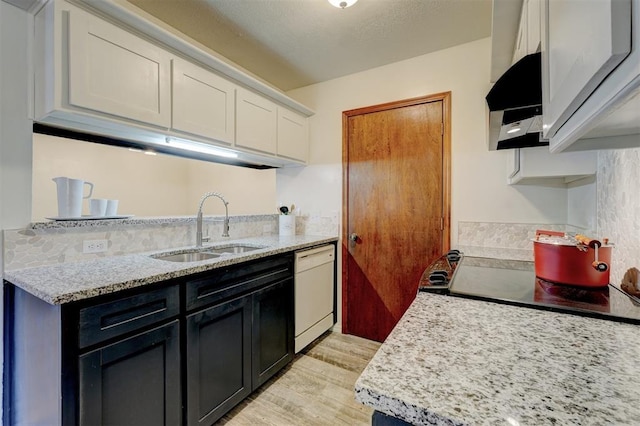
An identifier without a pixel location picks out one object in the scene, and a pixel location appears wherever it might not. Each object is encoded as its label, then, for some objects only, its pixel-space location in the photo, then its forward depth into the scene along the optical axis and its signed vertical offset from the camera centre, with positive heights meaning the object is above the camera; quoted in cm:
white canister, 276 -14
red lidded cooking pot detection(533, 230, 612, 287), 105 -19
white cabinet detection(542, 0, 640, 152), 33 +21
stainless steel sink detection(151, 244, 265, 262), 185 -31
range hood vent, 90 +40
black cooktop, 86 -30
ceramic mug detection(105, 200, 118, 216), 166 +1
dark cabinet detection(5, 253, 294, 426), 101 -62
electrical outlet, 152 -20
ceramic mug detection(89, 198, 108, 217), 160 +2
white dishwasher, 220 -70
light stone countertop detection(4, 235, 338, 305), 102 -28
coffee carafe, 145 +8
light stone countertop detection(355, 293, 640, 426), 44 -32
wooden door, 230 +5
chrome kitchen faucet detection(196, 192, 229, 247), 202 -13
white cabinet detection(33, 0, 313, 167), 125 +70
